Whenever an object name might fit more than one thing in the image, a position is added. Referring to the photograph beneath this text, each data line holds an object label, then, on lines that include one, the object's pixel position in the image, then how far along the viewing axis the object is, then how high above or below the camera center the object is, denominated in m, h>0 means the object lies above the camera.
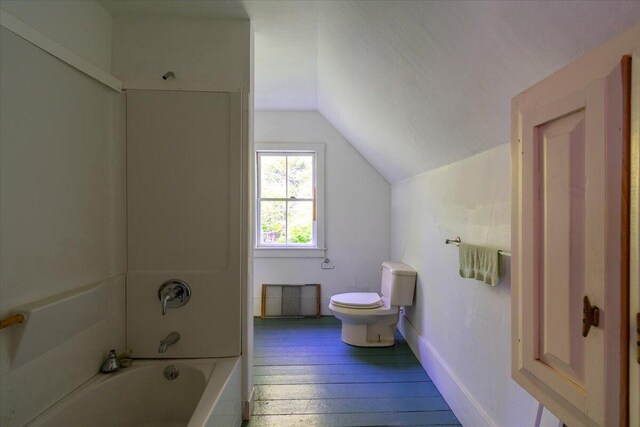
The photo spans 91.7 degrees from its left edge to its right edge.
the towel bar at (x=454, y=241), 1.79 -0.16
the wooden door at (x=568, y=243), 0.56 -0.06
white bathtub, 1.37 -0.87
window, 3.52 +0.17
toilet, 2.60 -0.80
